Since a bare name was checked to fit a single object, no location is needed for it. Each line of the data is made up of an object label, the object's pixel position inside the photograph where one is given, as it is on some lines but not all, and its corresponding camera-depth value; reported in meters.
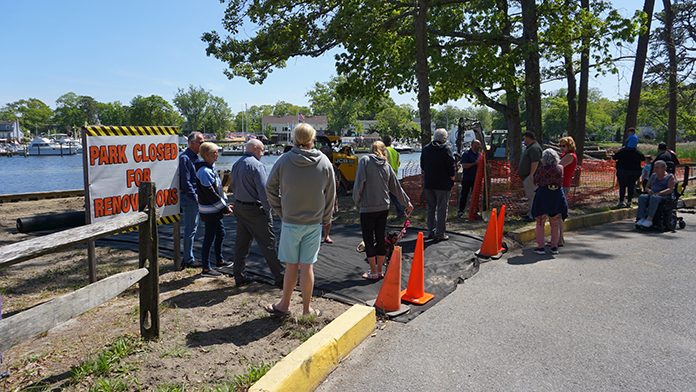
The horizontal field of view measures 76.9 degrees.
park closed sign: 4.85
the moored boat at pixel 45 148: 87.44
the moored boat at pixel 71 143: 93.00
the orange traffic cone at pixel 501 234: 7.20
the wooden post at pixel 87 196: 4.73
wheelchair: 8.88
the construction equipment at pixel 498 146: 30.57
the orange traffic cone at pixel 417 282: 4.92
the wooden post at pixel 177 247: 6.05
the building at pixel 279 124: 134.50
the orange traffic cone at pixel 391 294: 4.58
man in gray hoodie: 3.99
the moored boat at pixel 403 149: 85.13
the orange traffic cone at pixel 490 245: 6.89
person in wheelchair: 8.84
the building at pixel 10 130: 129.00
